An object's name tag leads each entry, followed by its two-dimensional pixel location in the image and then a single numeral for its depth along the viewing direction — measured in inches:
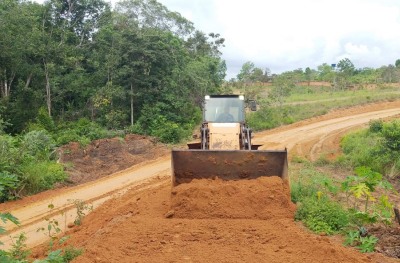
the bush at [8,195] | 506.2
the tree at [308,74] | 2227.9
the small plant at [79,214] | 381.1
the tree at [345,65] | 2180.0
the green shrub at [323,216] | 313.0
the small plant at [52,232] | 323.4
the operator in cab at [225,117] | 473.4
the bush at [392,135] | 560.2
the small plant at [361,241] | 271.4
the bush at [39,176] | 536.4
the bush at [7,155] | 525.5
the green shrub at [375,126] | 836.6
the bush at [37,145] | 591.6
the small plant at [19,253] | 276.0
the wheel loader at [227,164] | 370.6
